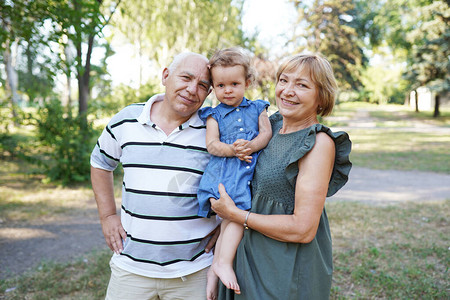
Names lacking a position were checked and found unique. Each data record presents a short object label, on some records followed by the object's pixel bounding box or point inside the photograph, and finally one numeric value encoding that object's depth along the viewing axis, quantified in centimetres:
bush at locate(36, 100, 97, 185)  793
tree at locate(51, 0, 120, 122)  436
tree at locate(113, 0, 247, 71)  2200
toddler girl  186
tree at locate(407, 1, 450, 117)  2245
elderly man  201
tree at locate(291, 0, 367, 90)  1758
